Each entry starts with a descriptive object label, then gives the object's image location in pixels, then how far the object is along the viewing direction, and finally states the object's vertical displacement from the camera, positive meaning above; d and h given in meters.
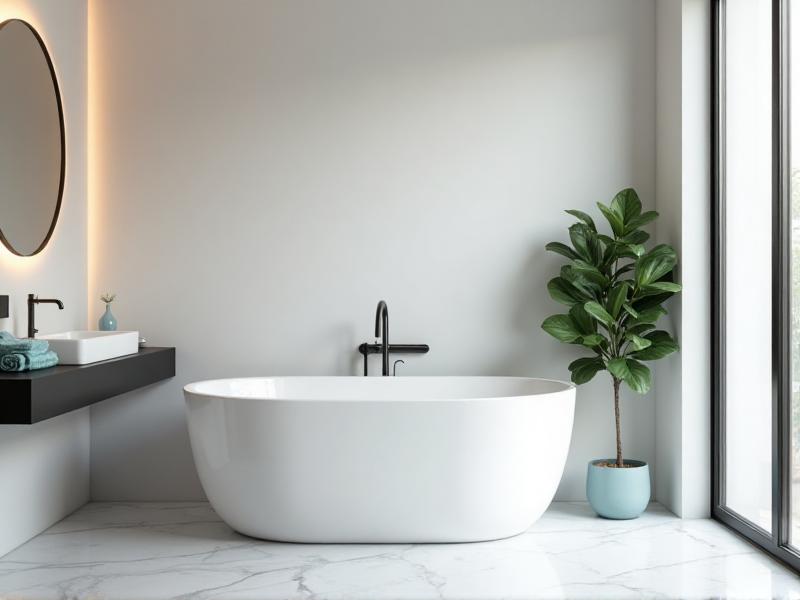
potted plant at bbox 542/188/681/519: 3.30 -0.02
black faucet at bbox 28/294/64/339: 3.00 +0.00
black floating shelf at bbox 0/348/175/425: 2.37 -0.26
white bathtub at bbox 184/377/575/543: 2.83 -0.56
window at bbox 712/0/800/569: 2.70 +0.10
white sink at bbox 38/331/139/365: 2.84 -0.15
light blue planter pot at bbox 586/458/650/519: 3.35 -0.77
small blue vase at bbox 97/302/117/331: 3.55 -0.07
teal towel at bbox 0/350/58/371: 2.54 -0.18
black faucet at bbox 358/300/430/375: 3.50 -0.18
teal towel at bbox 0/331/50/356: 2.60 -0.13
